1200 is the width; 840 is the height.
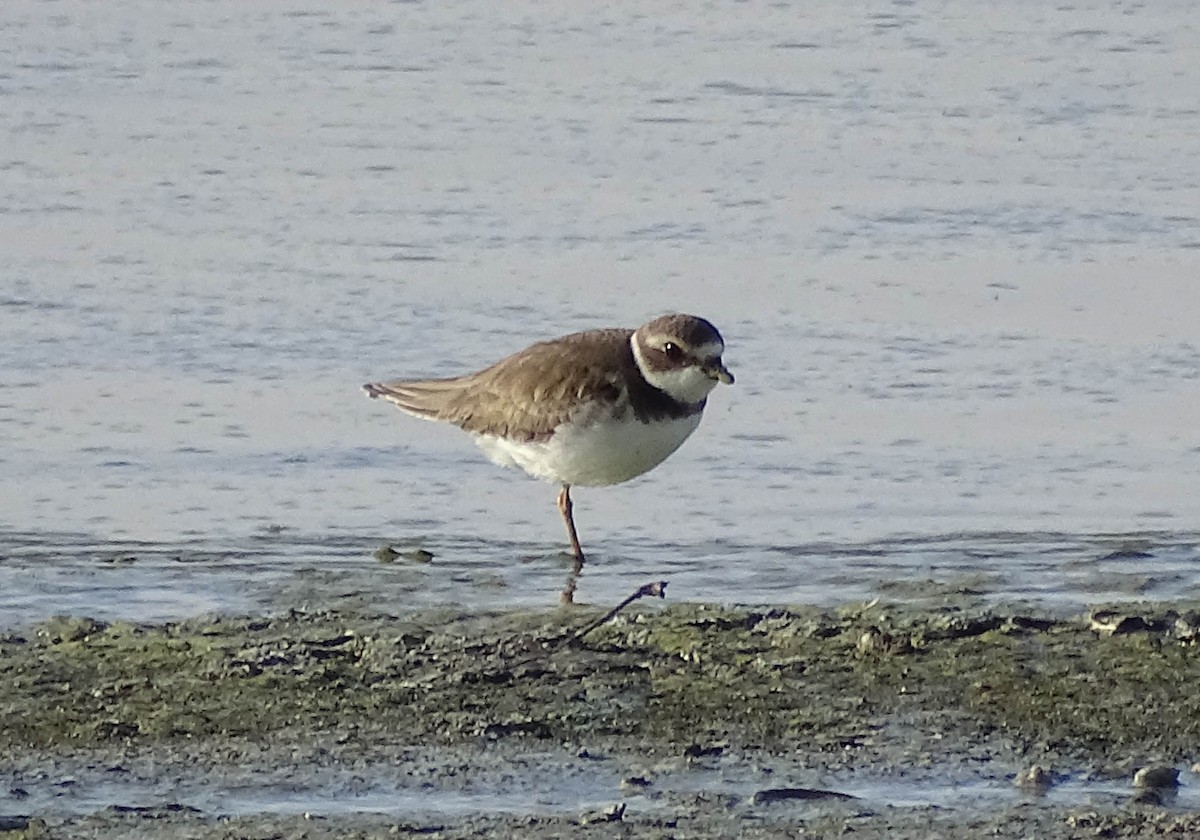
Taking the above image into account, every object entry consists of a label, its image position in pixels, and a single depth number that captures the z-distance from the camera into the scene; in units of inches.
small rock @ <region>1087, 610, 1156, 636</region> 441.4
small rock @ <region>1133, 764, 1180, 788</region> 358.9
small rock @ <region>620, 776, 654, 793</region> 355.9
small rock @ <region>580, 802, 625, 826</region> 341.4
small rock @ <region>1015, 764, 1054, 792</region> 360.5
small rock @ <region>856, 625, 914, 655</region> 425.7
